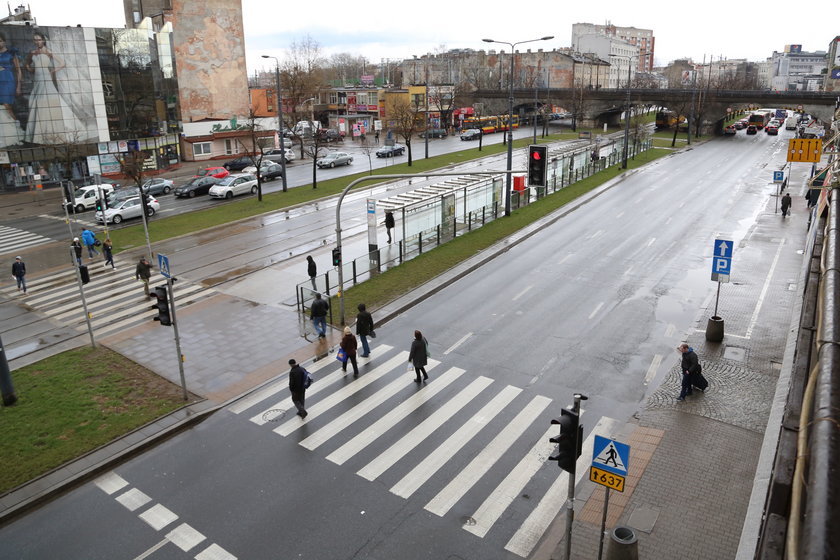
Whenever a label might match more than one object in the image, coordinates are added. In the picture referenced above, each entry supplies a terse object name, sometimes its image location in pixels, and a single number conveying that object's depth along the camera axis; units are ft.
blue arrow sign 57.88
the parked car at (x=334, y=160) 190.90
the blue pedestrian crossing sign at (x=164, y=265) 49.59
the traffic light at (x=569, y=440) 28.22
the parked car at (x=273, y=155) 198.39
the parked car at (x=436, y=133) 278.54
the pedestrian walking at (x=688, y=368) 47.11
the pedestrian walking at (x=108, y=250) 89.40
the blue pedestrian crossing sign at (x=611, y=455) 27.91
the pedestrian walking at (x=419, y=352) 50.98
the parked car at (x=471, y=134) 269.03
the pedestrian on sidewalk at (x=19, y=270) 79.87
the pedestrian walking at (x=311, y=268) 75.25
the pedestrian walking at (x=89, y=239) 93.91
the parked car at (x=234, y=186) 142.61
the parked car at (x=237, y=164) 183.73
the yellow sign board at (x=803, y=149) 98.78
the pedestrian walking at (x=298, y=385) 46.14
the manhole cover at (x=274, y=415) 47.78
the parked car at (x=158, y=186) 146.14
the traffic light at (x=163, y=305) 49.16
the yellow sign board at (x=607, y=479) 28.12
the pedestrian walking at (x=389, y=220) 91.35
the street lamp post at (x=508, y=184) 108.29
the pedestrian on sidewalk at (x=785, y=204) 107.14
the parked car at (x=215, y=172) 156.87
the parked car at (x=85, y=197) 136.36
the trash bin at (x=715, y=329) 57.88
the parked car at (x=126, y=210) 121.60
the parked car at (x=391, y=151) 207.31
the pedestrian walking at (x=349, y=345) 53.57
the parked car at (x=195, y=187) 147.84
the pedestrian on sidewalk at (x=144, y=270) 75.56
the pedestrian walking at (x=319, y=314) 60.44
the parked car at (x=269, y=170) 168.66
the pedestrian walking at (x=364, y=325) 57.06
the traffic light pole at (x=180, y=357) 48.36
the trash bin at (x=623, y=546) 30.22
